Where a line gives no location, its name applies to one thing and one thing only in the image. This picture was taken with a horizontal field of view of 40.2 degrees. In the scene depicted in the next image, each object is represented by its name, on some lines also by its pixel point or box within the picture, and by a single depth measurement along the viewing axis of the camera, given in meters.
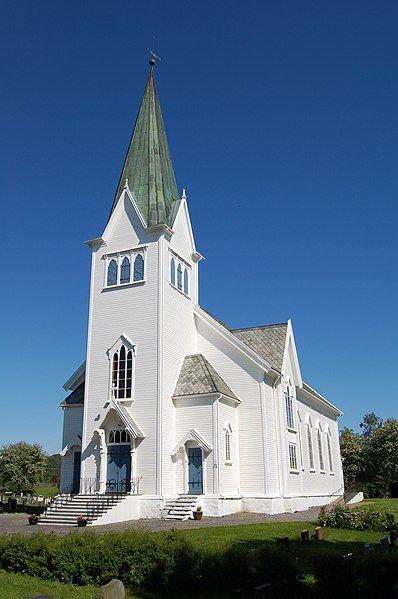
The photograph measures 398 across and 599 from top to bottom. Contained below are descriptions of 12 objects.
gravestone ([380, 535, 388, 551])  14.48
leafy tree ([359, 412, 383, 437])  81.25
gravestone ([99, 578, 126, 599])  8.32
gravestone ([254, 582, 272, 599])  8.55
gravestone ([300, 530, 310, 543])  16.81
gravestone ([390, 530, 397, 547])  16.22
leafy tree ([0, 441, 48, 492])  41.34
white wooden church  28.75
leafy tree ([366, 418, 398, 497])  56.38
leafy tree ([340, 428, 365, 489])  58.95
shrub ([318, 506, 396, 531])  20.52
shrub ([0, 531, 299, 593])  10.60
